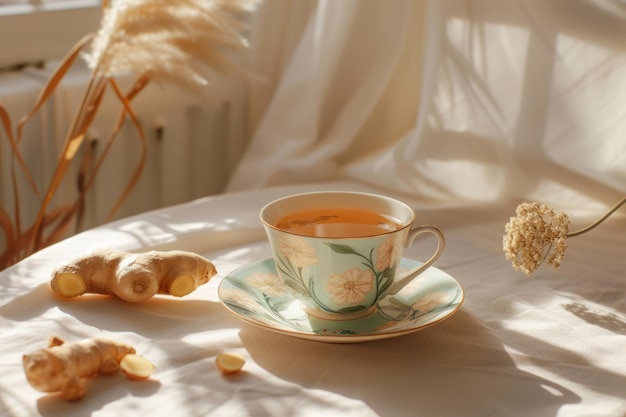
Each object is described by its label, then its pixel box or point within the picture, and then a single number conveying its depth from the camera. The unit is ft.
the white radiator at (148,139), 3.97
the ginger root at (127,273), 2.84
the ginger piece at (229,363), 2.59
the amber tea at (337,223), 2.83
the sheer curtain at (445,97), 3.51
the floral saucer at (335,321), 2.69
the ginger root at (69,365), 2.47
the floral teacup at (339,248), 2.73
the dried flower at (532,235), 2.95
